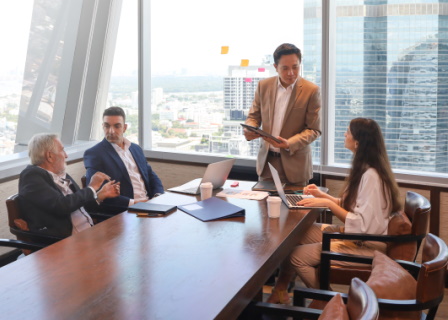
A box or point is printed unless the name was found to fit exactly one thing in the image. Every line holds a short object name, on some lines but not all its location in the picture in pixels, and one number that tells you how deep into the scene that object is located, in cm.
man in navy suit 410
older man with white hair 335
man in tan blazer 420
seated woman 302
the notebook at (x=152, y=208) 318
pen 314
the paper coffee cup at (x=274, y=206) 305
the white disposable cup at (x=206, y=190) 349
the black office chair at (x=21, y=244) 302
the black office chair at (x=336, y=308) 158
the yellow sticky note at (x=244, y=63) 537
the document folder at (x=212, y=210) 309
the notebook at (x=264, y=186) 383
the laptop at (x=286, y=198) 330
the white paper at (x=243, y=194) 358
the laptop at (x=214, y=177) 361
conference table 187
